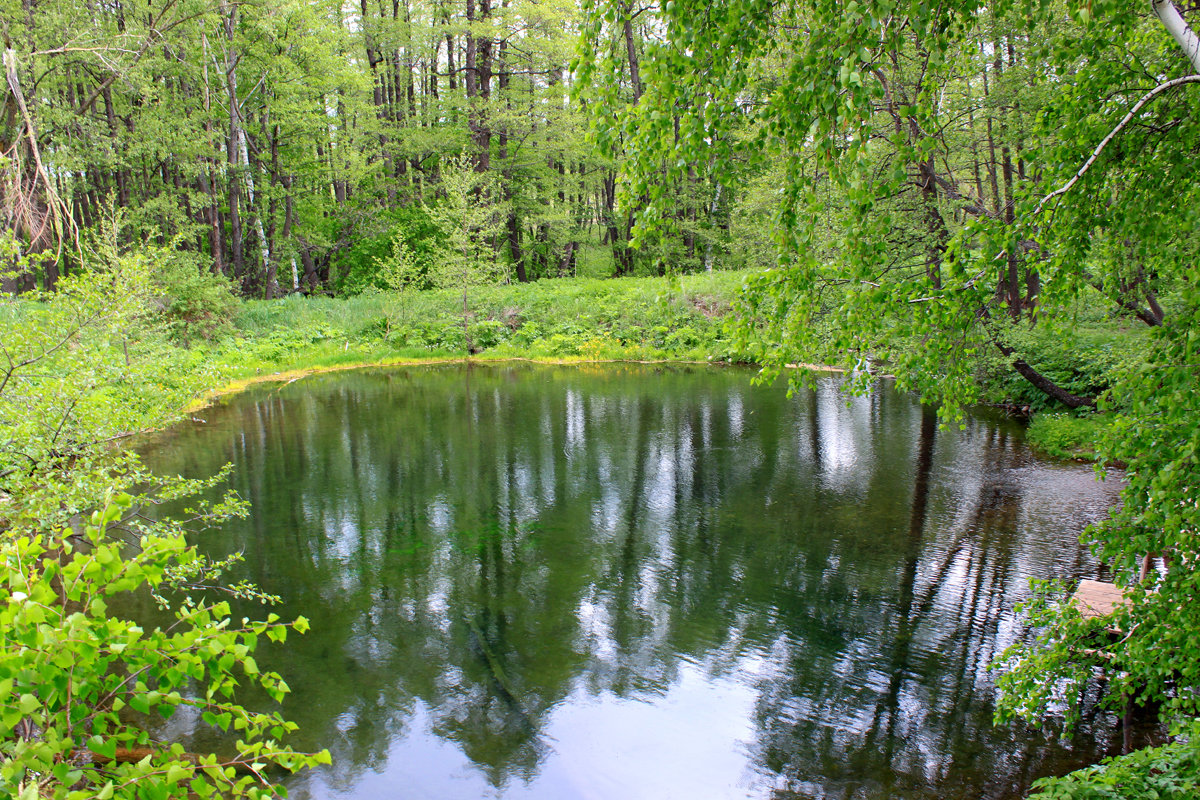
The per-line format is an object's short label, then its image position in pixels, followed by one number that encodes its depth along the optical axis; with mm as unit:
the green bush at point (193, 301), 22031
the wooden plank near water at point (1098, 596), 6237
